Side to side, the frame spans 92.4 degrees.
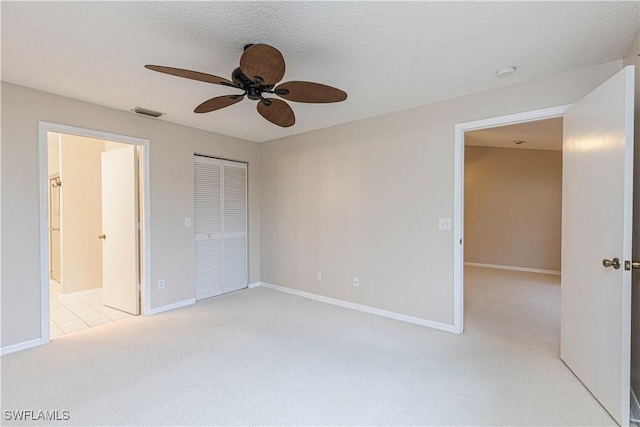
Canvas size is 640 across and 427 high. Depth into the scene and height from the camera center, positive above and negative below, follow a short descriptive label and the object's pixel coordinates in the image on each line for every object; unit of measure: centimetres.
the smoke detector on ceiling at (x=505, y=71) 243 +112
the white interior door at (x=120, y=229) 370 -25
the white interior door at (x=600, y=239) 176 -20
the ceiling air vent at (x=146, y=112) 336 +109
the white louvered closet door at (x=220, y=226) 430 -26
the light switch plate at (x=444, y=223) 315 -15
